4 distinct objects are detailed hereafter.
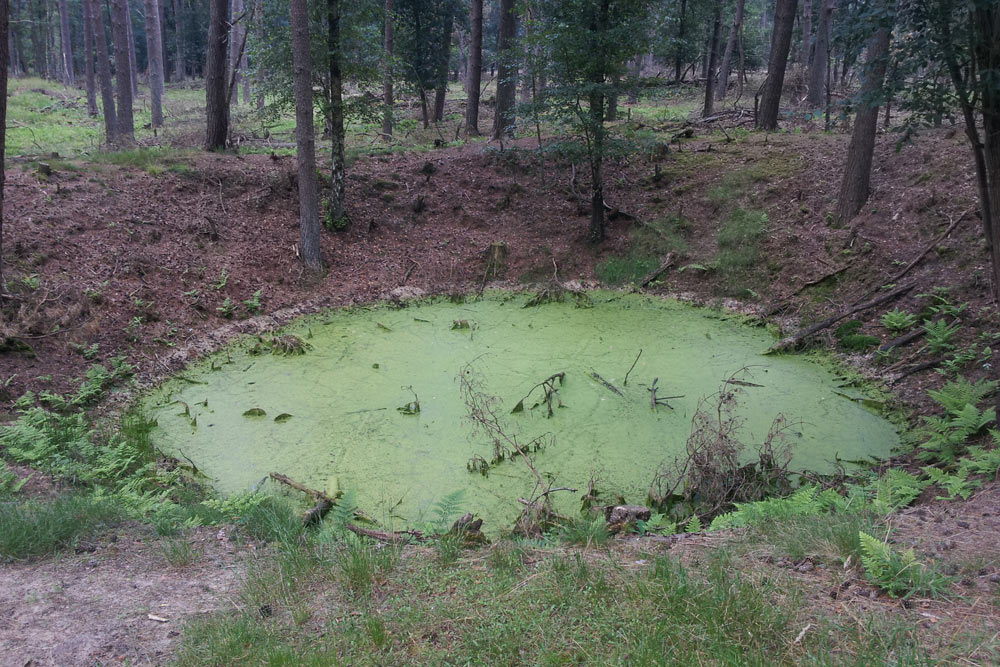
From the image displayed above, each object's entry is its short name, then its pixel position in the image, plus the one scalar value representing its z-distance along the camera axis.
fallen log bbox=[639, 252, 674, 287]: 9.34
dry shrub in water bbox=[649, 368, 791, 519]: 4.17
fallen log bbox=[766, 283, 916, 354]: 7.02
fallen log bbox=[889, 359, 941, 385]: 5.80
